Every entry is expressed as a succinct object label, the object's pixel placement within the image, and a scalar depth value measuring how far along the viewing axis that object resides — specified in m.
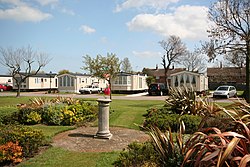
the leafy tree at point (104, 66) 31.50
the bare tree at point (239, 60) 25.55
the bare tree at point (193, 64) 62.91
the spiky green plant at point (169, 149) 4.03
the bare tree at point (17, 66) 37.31
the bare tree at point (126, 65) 61.54
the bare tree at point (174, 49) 52.25
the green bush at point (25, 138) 6.71
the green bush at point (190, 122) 10.02
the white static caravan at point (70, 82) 42.97
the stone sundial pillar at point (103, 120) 8.75
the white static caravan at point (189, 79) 38.00
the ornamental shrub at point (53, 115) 11.86
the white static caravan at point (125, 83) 39.94
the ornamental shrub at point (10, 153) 5.99
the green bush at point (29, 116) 11.96
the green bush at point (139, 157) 5.11
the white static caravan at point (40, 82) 45.84
